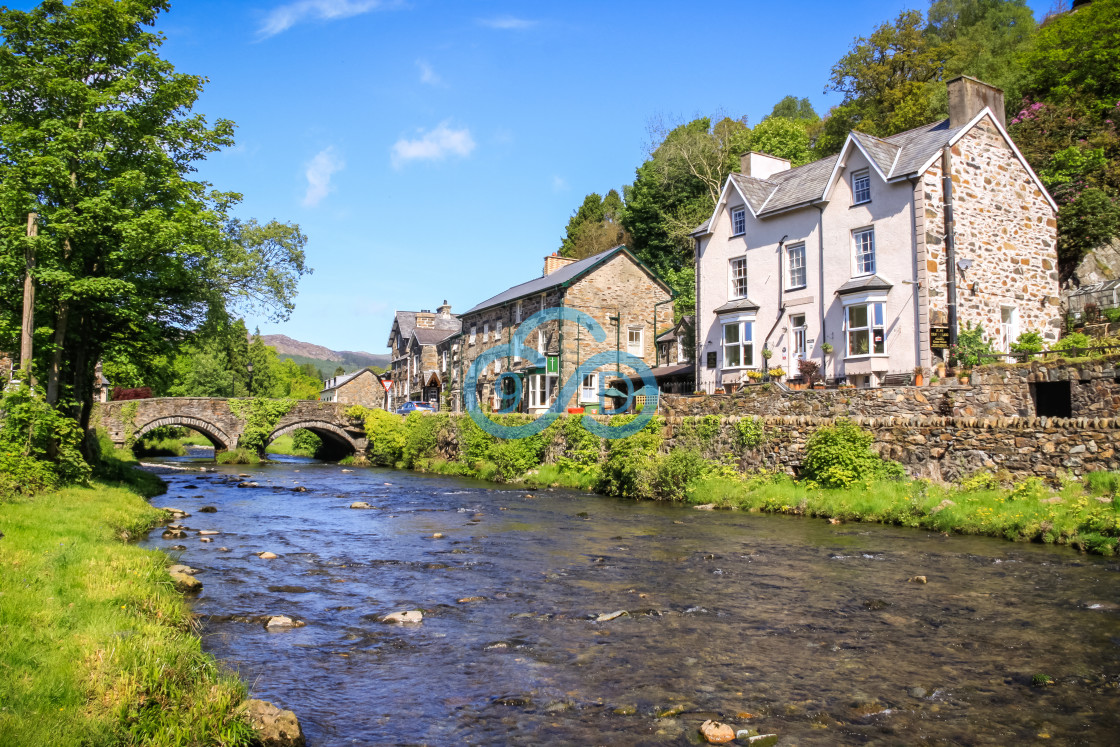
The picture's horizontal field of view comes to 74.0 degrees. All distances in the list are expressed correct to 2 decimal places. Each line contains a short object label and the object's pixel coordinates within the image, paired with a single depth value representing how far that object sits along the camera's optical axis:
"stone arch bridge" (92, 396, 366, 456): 41.88
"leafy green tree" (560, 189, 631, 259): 66.38
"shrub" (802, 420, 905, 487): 20.05
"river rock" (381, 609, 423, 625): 9.80
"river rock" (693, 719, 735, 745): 6.28
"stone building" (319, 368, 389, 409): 77.31
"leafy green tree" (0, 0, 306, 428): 16.69
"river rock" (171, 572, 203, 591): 10.73
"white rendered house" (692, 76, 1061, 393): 25.70
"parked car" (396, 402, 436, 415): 50.20
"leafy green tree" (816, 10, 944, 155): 45.06
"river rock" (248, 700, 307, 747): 5.84
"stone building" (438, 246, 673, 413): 41.44
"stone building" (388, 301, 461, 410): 60.00
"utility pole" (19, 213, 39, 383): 16.03
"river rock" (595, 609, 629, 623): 9.98
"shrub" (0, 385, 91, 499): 14.67
